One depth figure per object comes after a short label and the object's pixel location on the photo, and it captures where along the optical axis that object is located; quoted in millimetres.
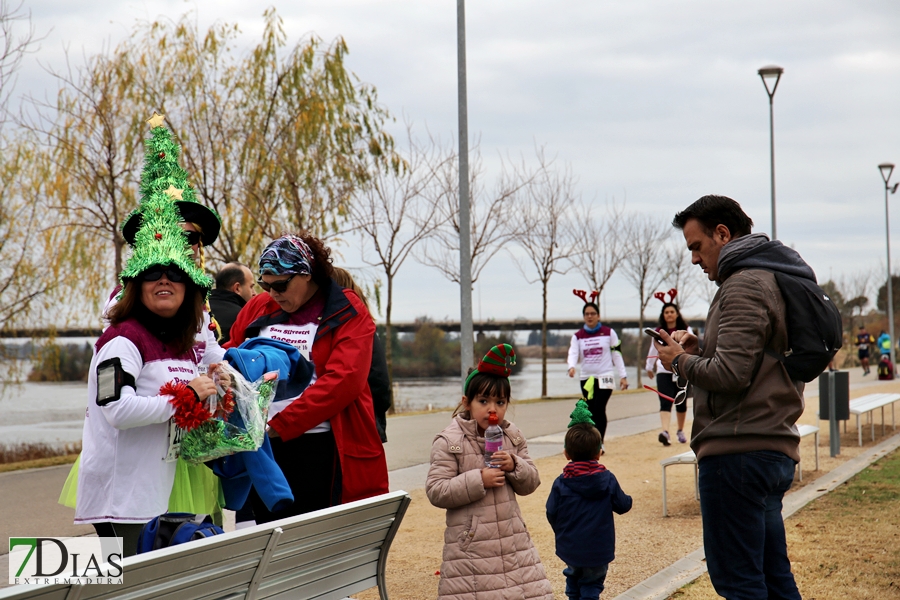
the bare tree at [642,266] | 30230
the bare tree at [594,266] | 28109
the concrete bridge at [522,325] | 43094
